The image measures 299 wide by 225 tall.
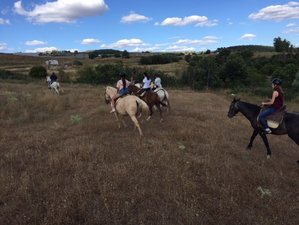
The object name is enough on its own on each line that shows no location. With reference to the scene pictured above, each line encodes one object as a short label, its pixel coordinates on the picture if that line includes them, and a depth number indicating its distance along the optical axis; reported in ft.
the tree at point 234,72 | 129.93
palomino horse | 30.13
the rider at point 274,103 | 25.13
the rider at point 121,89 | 32.68
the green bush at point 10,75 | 125.66
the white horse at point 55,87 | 68.39
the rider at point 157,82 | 47.51
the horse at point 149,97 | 38.30
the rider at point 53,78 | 72.69
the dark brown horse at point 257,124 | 25.13
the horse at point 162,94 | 42.90
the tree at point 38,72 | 149.53
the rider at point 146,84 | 39.16
